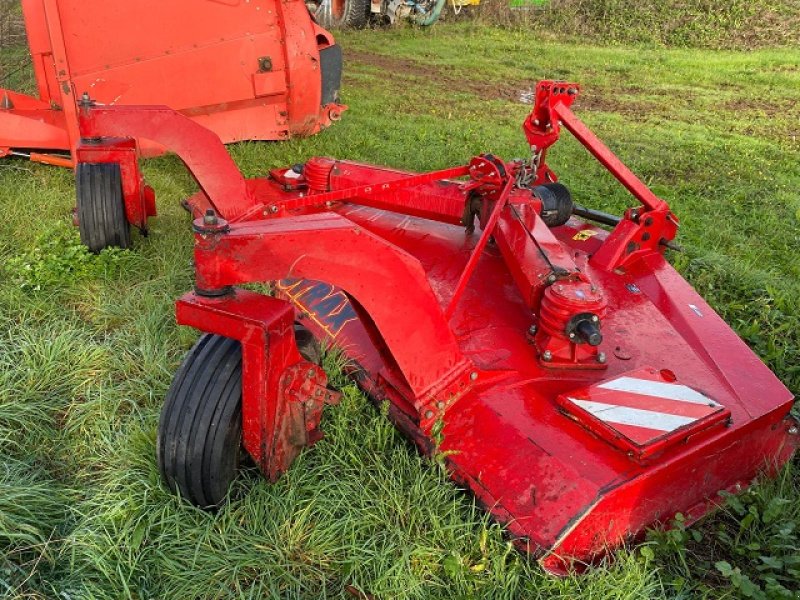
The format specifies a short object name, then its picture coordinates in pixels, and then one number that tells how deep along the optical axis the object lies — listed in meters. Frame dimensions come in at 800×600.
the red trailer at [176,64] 4.49
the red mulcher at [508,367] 1.97
